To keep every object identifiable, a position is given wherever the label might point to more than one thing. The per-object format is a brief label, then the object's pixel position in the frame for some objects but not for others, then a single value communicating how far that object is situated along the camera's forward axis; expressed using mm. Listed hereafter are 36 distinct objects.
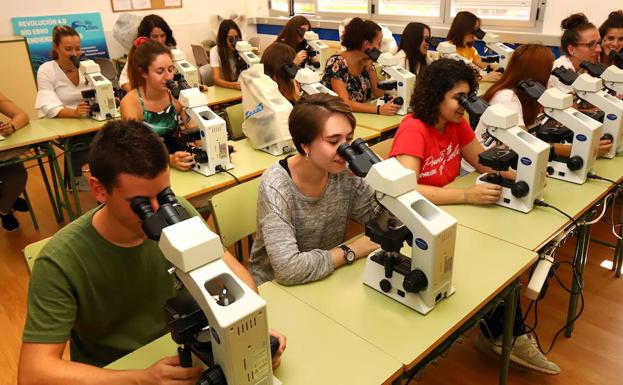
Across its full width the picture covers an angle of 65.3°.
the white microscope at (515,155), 1849
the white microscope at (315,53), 4546
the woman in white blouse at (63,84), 3385
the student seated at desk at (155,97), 2598
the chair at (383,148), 2461
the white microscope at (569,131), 2121
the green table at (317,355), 1146
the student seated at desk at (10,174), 2994
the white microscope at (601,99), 2377
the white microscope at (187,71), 3662
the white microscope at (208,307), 899
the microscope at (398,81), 3363
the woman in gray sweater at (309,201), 1516
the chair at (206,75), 5020
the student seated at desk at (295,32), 4867
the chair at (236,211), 1951
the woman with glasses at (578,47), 3129
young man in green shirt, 1072
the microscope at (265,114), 2686
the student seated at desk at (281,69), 3068
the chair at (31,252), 1526
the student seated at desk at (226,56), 4461
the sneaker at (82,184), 3942
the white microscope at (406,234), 1266
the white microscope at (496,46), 4291
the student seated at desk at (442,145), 2012
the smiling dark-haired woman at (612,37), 3461
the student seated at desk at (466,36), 4352
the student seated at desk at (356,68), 3457
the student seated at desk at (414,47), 4043
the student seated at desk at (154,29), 4316
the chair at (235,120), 3191
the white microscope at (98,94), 3260
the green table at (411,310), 1264
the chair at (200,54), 5930
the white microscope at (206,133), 2348
